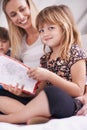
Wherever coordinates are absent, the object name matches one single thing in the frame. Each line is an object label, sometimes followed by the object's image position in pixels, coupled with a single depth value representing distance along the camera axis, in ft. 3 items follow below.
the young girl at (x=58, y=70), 7.11
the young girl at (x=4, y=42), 10.05
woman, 9.65
